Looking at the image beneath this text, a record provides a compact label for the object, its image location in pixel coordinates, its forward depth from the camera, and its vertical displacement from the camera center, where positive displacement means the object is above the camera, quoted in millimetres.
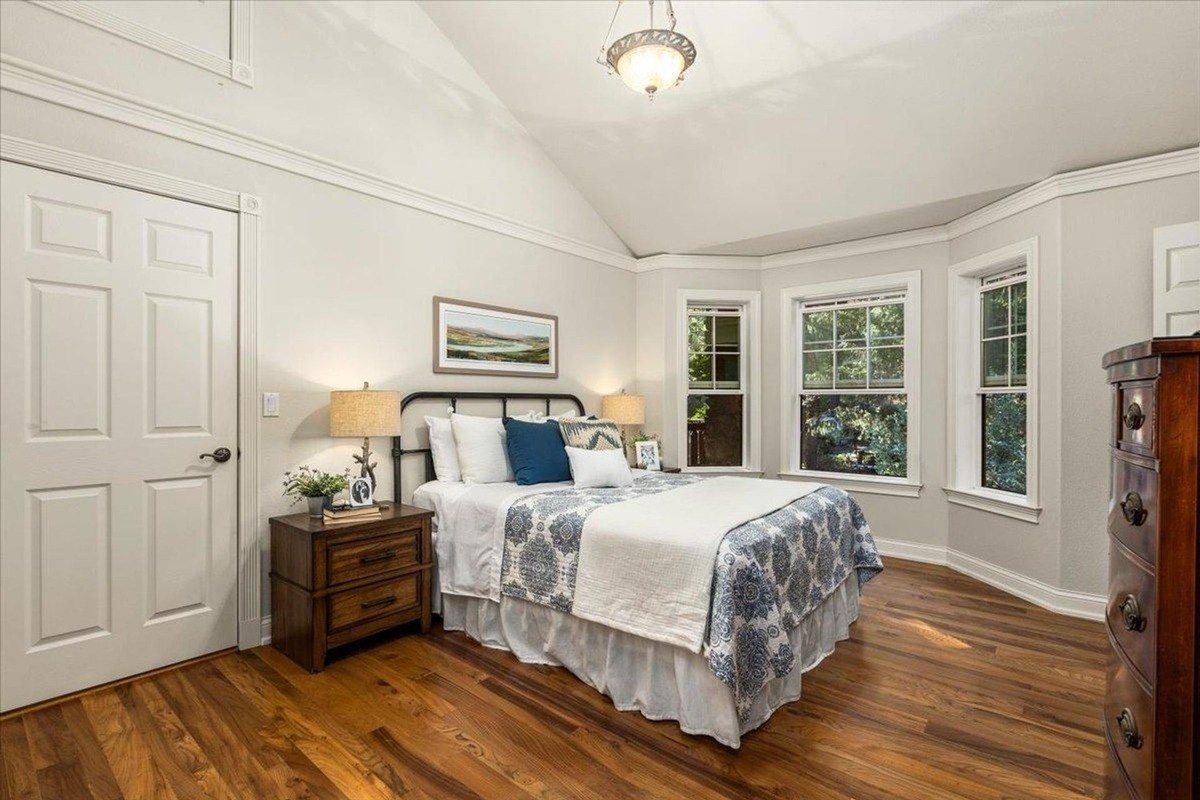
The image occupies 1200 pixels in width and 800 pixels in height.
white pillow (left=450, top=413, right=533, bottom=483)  3428 -318
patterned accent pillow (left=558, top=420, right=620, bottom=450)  3562 -230
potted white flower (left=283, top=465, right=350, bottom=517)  2852 -456
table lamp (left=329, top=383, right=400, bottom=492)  2914 -84
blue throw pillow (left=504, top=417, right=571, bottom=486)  3383 -330
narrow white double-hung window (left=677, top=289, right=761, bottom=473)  5258 +170
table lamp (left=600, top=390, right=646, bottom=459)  4762 -84
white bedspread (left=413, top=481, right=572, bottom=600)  2852 -703
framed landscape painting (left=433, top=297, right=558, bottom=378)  3807 +414
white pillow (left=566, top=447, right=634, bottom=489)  3299 -413
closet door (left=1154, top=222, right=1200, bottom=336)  3037 +658
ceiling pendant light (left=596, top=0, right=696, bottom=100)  2527 +1555
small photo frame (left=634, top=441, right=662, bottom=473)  4613 -462
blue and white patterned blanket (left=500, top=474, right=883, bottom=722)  1992 -714
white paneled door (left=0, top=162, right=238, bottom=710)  2283 -157
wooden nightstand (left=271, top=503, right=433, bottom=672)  2598 -878
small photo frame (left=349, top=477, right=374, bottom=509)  2902 -489
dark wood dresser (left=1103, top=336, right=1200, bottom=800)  942 -298
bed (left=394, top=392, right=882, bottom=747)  2047 -798
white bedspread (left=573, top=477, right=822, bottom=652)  2100 -646
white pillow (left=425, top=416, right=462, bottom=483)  3465 -323
